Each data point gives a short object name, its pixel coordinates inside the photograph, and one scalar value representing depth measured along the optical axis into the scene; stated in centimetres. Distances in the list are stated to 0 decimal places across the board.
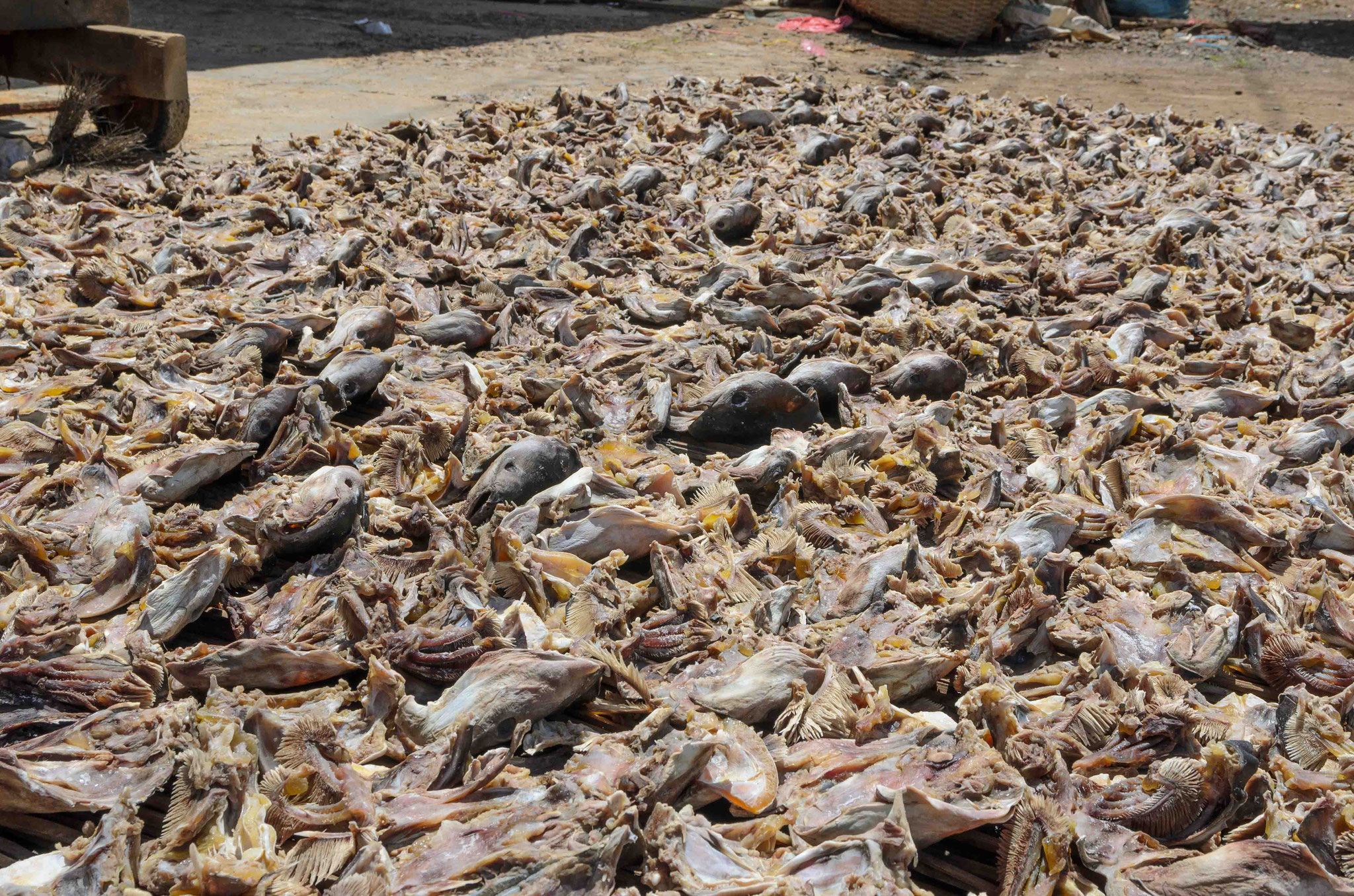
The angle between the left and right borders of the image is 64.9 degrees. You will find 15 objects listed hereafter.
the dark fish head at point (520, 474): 257
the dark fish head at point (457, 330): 359
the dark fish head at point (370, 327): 340
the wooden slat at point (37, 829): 168
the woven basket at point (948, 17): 1169
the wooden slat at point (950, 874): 170
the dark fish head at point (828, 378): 328
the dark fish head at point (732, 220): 484
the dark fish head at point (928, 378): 339
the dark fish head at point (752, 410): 307
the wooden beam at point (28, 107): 539
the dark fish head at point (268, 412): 280
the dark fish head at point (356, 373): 309
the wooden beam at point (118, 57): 568
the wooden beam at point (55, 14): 548
